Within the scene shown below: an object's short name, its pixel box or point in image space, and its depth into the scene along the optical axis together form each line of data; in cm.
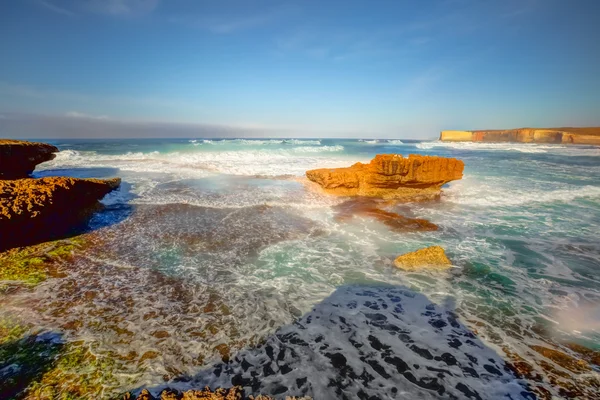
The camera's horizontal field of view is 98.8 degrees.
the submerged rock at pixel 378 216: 847
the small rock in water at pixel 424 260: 578
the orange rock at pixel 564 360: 327
